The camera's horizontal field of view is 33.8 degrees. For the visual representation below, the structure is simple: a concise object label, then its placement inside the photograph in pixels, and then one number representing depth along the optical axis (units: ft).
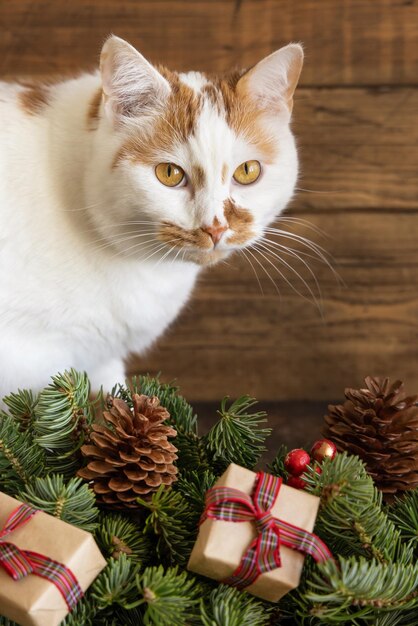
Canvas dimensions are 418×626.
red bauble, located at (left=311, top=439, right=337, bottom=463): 2.03
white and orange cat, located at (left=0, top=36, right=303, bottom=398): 2.59
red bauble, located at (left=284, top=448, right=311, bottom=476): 1.97
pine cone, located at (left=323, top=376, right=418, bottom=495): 2.13
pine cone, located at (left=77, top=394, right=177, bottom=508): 1.88
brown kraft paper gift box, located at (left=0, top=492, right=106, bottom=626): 1.55
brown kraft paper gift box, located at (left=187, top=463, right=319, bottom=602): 1.60
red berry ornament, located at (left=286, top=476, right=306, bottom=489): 1.96
